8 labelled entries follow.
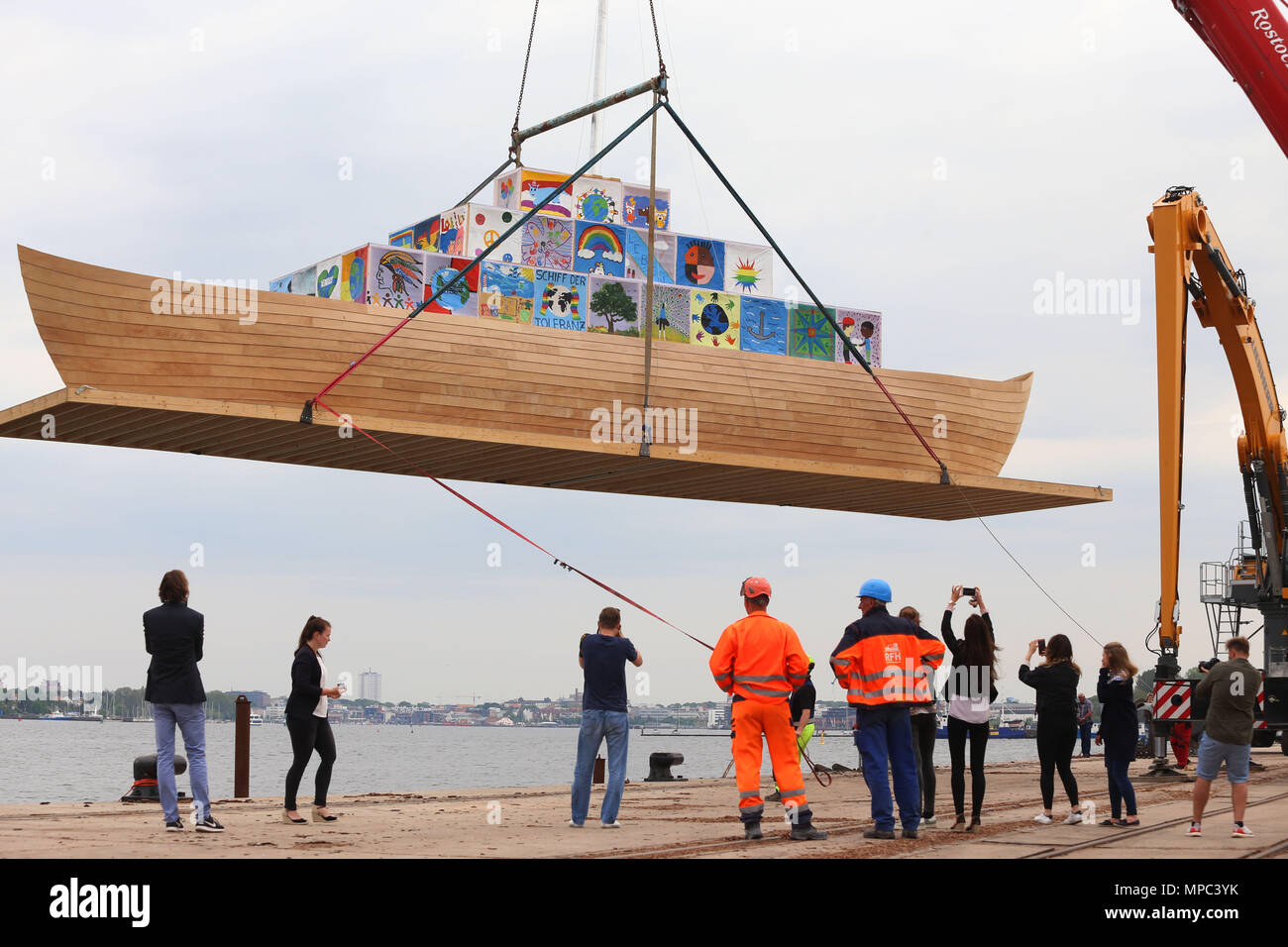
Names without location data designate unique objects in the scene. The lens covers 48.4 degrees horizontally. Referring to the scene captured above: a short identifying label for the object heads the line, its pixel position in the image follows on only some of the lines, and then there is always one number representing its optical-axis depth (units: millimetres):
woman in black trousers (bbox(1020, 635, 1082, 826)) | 11383
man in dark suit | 10586
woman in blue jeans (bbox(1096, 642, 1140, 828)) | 11609
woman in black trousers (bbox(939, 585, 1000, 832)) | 11500
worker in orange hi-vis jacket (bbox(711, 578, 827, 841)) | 10055
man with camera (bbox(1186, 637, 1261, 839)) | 10391
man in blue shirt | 11844
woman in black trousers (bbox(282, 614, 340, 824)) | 11617
